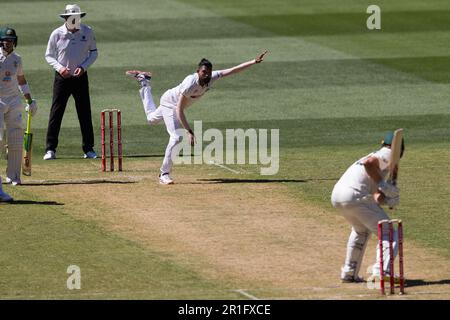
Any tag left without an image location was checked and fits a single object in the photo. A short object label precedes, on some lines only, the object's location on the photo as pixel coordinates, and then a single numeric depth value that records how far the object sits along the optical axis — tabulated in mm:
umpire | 22125
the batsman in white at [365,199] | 14094
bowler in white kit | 19359
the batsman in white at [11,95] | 18734
